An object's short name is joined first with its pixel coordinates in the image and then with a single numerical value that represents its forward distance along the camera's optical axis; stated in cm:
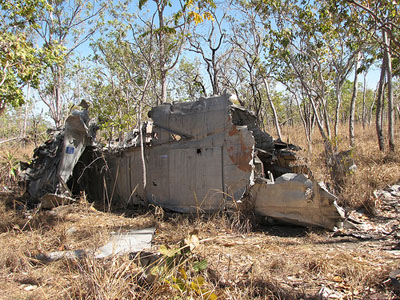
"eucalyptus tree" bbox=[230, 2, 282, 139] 1449
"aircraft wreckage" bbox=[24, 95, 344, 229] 529
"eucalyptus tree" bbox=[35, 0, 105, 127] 1472
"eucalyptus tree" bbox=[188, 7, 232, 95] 1297
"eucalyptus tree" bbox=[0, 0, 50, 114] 565
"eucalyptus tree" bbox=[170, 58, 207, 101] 1836
